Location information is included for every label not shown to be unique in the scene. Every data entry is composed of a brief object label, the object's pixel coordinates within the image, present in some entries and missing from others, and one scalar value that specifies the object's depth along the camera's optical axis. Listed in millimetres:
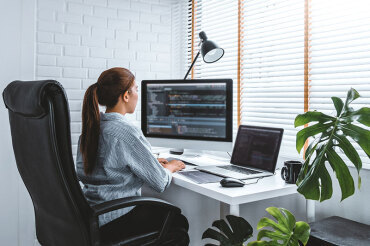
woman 1507
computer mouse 1540
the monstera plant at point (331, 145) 1158
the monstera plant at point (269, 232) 1294
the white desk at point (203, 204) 1690
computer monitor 2119
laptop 1836
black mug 1649
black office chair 1113
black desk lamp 2174
